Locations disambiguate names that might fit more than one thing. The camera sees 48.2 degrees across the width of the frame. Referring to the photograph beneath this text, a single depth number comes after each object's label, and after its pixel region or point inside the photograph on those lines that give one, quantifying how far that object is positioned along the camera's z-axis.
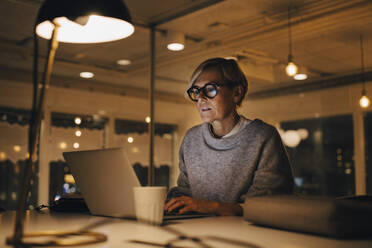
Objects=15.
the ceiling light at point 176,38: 4.45
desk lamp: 0.91
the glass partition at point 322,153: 6.88
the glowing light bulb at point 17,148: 6.25
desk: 0.91
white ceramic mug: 1.19
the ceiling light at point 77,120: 6.94
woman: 1.78
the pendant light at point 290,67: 4.25
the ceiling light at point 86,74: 6.25
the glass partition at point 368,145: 6.59
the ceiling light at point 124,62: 5.77
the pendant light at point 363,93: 5.25
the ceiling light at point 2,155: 6.10
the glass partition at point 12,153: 6.13
